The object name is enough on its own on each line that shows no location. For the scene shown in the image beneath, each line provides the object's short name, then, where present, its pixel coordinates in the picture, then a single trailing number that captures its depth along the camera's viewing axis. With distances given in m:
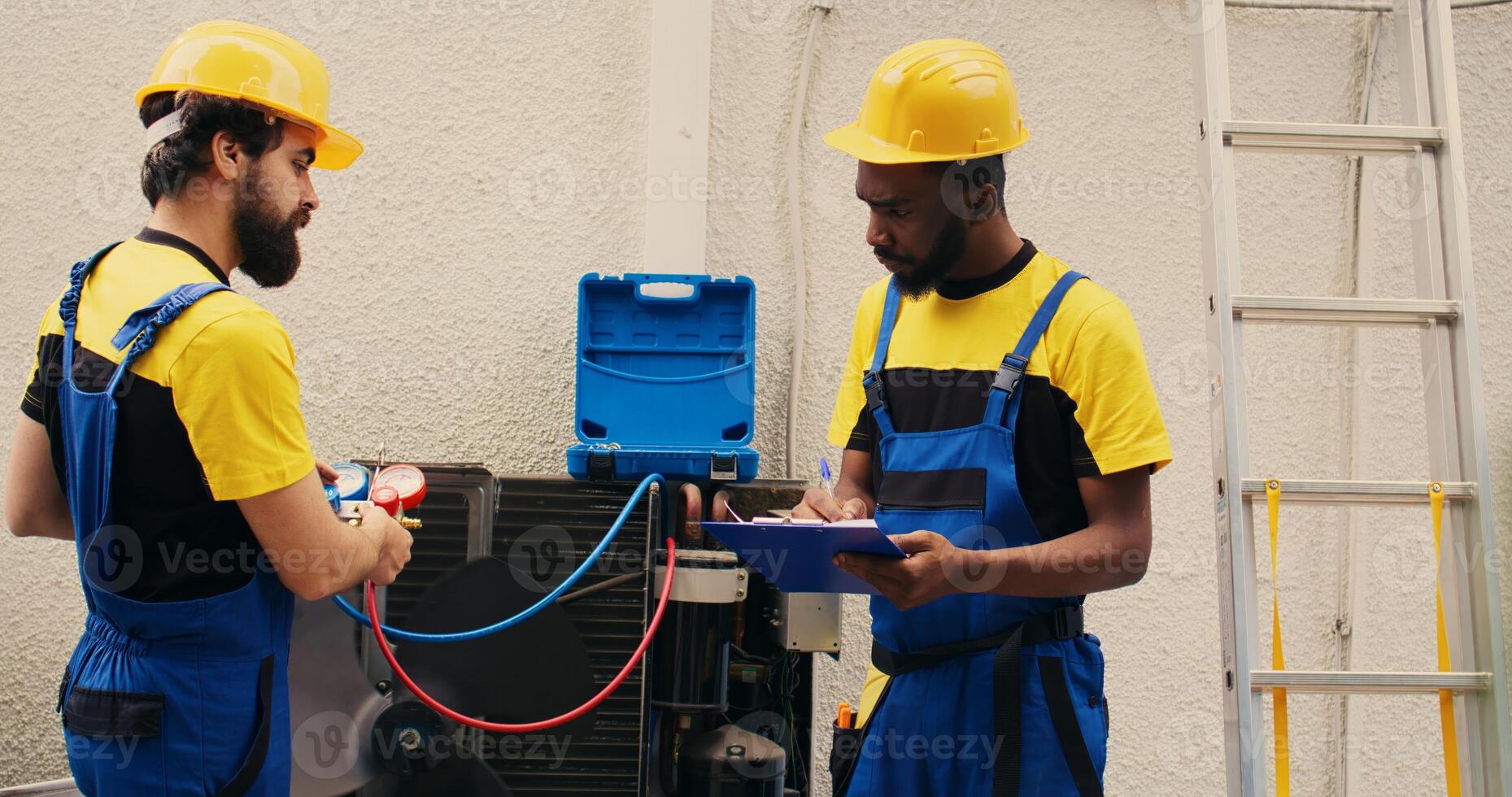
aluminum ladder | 1.96
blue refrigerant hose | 2.22
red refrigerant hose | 2.06
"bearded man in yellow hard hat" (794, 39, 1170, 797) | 1.76
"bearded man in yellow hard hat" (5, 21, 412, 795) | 1.52
